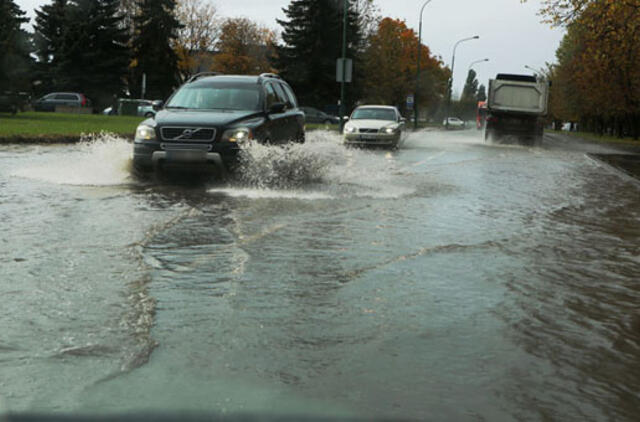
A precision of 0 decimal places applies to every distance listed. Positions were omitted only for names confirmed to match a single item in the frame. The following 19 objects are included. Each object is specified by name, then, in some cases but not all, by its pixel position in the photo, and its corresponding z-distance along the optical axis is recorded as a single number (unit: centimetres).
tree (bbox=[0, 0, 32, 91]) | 3316
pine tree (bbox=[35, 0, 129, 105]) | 6053
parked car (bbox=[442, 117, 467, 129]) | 9785
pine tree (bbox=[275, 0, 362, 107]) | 5819
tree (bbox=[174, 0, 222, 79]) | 7438
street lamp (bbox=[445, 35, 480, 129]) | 7565
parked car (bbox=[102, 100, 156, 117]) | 5446
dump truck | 3203
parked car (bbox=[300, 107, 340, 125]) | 5669
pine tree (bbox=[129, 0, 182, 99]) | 6512
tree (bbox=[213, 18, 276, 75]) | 7412
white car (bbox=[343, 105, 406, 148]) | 2562
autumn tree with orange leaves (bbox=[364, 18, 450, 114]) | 6706
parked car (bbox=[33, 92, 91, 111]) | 5359
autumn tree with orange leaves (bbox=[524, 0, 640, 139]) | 2428
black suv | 1194
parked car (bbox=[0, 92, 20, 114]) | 3606
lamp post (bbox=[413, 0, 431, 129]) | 5810
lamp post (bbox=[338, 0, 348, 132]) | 3444
